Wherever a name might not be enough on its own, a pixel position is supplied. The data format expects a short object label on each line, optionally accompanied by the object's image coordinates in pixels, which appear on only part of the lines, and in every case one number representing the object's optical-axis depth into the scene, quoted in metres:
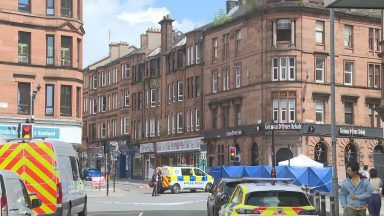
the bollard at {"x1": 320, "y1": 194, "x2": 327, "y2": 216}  19.38
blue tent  40.88
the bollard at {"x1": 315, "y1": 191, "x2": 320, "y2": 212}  21.95
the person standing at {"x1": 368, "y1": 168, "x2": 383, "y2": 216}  17.06
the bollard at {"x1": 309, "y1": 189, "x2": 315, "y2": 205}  22.33
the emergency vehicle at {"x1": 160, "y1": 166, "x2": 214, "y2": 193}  48.03
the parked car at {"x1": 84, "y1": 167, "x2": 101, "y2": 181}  73.75
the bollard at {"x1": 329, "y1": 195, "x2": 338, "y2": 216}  18.10
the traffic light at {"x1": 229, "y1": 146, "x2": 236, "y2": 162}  47.07
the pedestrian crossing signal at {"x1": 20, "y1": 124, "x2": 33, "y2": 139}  27.30
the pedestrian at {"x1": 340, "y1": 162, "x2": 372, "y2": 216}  13.18
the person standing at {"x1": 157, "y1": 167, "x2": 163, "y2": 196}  46.58
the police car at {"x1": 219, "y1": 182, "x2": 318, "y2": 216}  14.16
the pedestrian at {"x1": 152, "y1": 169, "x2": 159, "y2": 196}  44.47
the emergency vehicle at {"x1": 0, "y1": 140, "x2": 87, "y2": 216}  18.38
